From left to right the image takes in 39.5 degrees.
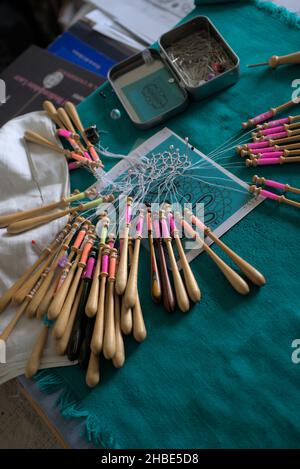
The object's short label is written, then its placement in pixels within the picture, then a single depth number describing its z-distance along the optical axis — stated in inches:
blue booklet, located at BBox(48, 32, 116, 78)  45.9
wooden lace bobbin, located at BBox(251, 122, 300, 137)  33.8
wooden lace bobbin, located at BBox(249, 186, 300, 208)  31.5
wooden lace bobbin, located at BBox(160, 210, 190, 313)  29.5
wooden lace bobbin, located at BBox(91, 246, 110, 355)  28.0
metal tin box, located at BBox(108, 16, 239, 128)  36.9
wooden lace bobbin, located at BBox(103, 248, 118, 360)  27.9
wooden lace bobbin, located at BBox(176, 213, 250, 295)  29.1
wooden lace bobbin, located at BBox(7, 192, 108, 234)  33.5
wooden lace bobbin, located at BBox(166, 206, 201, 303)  29.5
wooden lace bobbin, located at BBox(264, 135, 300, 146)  33.5
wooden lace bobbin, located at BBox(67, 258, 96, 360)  29.0
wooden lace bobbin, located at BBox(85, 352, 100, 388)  28.3
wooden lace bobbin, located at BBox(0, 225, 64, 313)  31.5
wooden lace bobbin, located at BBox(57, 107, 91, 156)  37.4
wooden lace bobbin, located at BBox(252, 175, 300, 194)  31.7
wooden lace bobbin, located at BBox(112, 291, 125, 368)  28.4
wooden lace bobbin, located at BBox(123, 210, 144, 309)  29.2
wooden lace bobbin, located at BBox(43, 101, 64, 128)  39.4
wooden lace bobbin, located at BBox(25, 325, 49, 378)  29.3
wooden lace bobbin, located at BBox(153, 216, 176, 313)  29.7
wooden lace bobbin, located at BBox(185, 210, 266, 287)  29.2
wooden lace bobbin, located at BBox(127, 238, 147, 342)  28.9
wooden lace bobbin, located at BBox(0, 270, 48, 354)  30.4
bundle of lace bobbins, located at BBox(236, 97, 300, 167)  33.2
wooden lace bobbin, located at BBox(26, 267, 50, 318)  30.7
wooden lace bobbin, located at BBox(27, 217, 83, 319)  30.7
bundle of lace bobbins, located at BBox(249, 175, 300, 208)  31.6
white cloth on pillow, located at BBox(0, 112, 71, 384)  30.2
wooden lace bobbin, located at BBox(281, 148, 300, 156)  32.8
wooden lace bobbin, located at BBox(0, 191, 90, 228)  34.2
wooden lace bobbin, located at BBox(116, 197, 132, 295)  29.8
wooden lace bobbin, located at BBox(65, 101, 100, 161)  37.4
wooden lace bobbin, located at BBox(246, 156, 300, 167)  32.8
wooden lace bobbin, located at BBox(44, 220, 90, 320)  29.8
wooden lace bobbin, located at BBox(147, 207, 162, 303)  30.1
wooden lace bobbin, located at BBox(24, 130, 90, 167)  37.5
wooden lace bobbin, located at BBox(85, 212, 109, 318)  29.1
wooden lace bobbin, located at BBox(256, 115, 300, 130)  34.2
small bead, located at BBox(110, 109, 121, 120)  38.5
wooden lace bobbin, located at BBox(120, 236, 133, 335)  28.8
